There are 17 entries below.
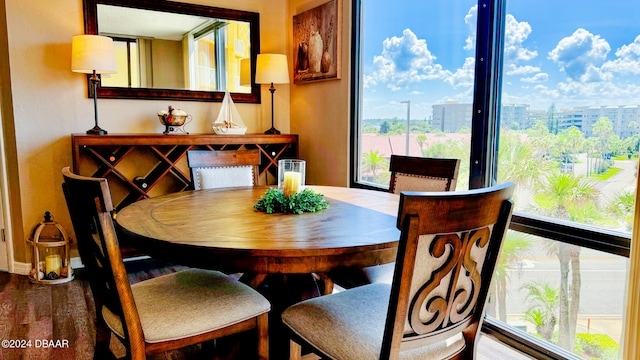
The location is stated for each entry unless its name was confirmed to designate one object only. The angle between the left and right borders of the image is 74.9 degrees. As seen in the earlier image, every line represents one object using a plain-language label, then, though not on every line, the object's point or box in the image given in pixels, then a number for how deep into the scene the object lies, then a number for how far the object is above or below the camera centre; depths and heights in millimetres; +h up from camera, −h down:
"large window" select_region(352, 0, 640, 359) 1722 -20
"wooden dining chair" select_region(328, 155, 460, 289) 1936 -251
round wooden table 1253 -345
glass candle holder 1820 -195
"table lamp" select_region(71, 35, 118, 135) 2963 +540
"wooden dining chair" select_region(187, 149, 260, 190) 2615 -239
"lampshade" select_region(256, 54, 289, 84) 3586 +531
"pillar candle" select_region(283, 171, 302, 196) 1815 -221
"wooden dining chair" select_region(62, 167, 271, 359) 1252 -610
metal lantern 3072 -941
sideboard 3137 -207
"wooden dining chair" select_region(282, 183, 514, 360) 1021 -445
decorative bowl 3385 +111
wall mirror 3371 +711
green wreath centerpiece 1748 -303
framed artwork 3357 +750
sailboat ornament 3582 +88
